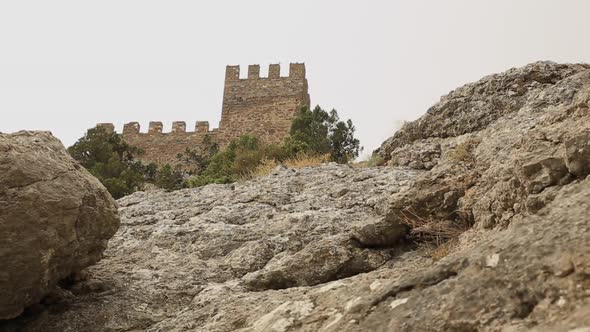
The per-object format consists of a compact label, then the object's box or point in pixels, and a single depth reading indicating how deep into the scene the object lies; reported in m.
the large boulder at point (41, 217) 4.76
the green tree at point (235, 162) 14.14
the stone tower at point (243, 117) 31.91
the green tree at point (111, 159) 16.34
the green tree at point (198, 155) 26.69
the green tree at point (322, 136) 16.69
